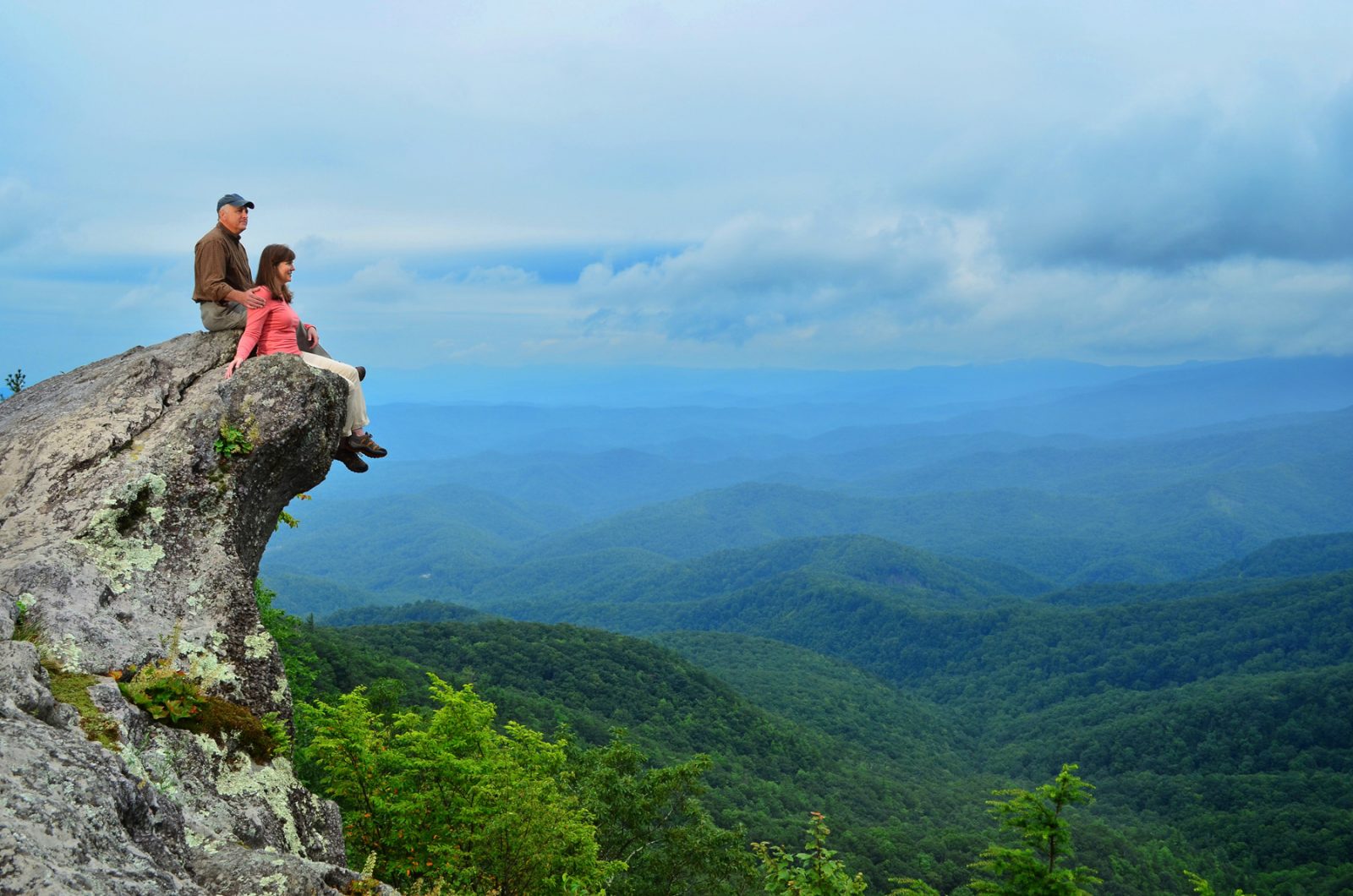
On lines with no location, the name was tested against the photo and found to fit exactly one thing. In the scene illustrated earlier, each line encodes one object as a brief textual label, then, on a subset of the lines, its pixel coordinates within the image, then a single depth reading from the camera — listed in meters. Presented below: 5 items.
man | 11.93
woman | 12.13
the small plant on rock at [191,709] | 8.48
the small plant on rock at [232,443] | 10.80
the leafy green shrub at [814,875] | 14.59
